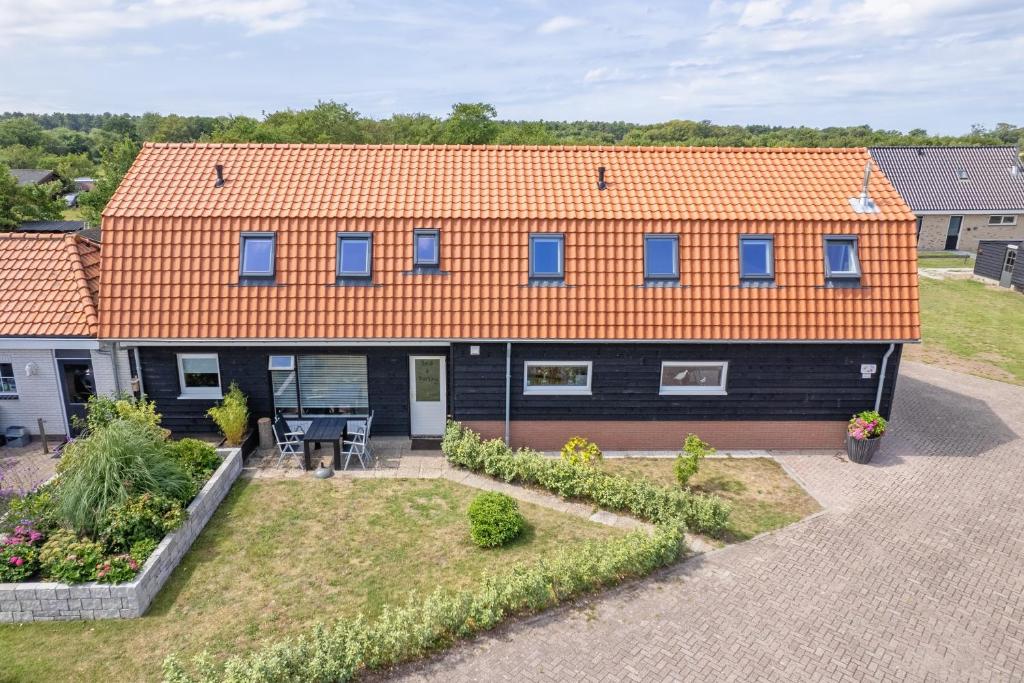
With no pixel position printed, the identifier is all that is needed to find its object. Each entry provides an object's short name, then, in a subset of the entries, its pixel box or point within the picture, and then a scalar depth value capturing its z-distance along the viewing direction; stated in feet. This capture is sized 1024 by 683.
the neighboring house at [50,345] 42.34
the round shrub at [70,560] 28.24
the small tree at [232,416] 41.93
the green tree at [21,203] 82.48
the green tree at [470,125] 151.74
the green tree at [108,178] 98.06
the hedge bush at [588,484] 34.91
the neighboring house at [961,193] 117.39
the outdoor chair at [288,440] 43.24
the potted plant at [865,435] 43.32
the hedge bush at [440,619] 24.00
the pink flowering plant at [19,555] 28.30
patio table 41.65
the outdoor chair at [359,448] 42.73
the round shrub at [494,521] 33.45
